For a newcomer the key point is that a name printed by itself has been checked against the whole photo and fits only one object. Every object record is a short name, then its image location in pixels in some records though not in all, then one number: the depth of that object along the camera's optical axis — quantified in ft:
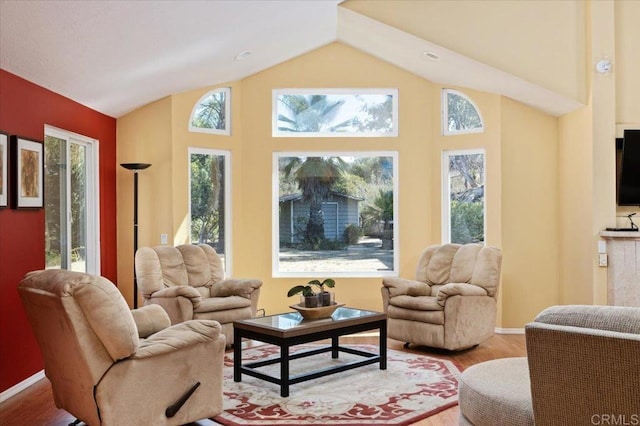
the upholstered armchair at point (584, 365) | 6.89
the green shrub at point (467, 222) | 24.14
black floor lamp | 22.29
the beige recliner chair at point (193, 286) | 19.62
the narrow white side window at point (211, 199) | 24.38
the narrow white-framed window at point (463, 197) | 24.11
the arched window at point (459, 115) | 24.11
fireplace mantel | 19.11
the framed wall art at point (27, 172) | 15.70
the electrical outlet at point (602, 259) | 19.61
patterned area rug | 13.65
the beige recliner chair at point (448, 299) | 19.48
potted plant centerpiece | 16.99
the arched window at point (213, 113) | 24.34
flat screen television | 19.39
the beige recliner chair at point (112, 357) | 11.09
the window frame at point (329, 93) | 25.05
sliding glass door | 18.52
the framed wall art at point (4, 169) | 15.15
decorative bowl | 16.78
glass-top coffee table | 15.24
